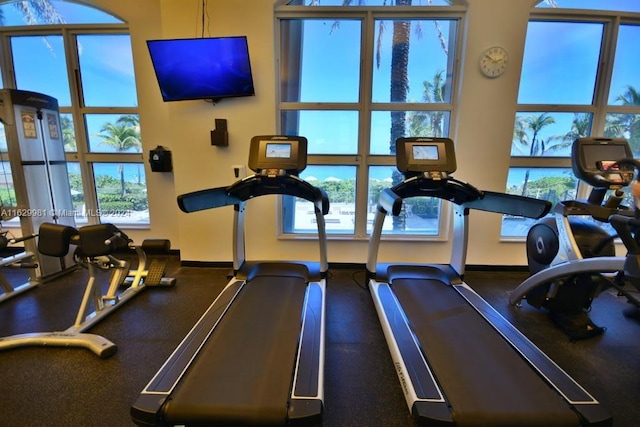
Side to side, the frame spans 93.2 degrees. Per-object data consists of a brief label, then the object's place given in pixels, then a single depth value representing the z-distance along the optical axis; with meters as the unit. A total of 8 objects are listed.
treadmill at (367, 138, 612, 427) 1.47
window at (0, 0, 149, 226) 3.80
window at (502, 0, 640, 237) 3.35
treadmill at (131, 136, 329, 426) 1.43
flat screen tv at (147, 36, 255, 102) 3.05
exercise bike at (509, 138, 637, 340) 2.34
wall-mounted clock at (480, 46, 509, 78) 3.17
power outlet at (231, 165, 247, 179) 3.48
